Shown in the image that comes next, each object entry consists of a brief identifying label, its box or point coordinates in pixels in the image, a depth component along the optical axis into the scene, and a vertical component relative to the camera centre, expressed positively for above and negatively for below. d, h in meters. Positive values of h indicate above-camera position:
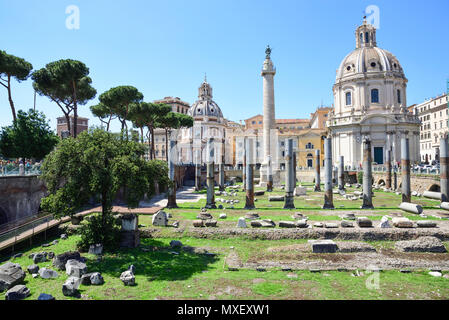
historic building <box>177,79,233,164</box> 75.19 +11.27
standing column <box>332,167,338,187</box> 40.31 -0.91
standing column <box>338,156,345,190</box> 31.55 -0.62
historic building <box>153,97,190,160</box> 80.75 +8.28
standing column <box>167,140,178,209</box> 20.28 +0.00
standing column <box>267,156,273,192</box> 32.97 -0.96
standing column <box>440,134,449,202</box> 19.33 -0.06
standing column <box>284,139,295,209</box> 19.03 -0.39
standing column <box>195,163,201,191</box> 35.19 -0.87
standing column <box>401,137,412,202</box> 19.11 -0.06
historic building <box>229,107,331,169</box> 60.91 +7.27
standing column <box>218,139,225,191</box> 34.83 -0.43
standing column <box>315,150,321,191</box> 32.09 -0.71
